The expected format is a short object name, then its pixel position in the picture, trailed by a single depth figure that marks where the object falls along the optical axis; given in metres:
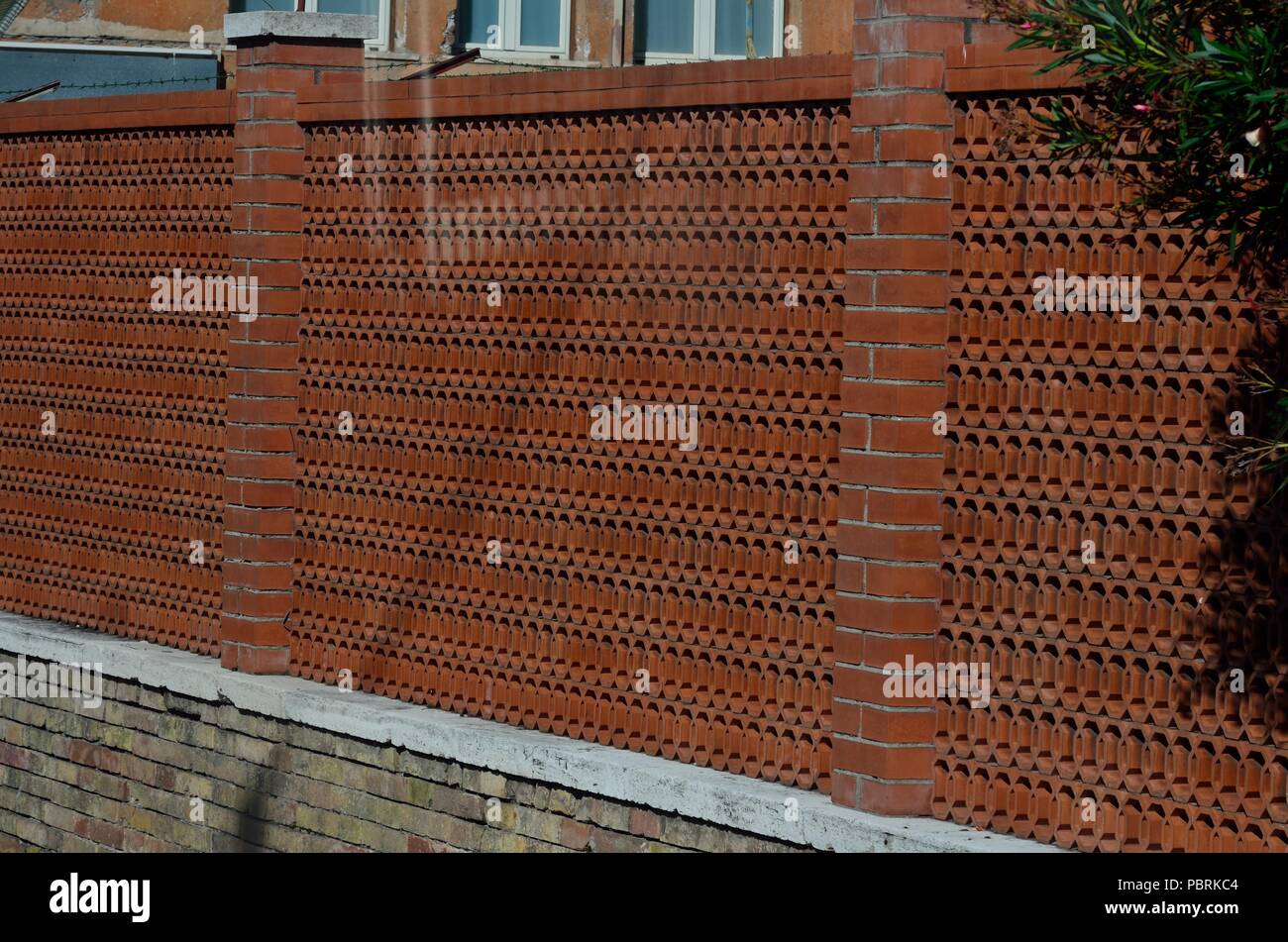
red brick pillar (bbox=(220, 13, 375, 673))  9.66
